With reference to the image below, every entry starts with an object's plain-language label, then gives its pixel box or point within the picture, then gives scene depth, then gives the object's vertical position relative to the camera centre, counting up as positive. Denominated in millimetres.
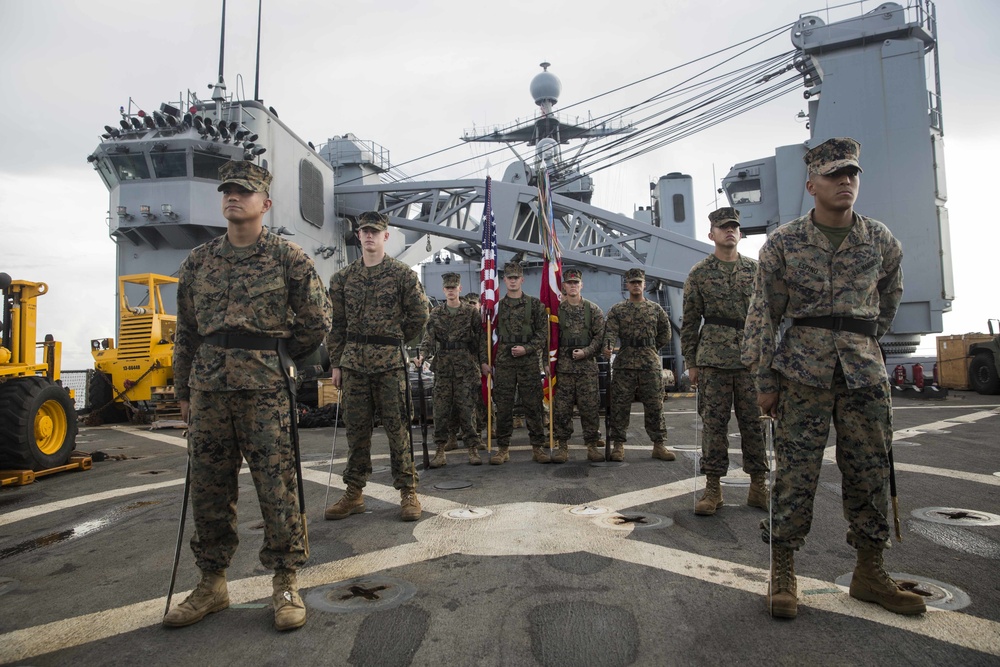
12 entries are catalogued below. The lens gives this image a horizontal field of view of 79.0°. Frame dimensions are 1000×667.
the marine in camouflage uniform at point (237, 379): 2613 -38
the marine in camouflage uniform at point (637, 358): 6307 +36
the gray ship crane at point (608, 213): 14312 +4907
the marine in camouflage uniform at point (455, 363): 6609 +31
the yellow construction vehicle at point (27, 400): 5836 -254
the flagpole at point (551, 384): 6494 -226
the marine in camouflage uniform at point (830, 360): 2492 -10
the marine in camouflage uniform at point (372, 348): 4148 +135
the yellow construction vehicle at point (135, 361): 11586 +234
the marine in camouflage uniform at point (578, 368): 6445 -58
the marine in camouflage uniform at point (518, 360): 6363 +45
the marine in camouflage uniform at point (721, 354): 4023 +43
